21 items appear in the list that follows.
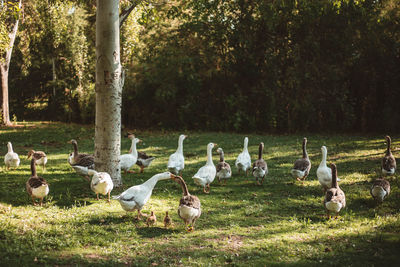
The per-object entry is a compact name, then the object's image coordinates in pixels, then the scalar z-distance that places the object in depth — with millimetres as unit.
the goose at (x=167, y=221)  7570
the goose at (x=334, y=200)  7684
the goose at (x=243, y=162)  11945
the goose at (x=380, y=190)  8656
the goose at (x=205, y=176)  9805
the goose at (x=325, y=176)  9461
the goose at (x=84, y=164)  10305
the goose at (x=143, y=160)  12340
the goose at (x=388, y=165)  10961
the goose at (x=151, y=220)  7546
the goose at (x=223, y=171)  10995
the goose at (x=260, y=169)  10727
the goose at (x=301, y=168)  10586
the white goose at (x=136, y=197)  7542
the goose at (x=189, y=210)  7191
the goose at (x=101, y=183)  8469
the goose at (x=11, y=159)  11977
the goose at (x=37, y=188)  8203
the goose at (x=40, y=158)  12106
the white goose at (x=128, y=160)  11742
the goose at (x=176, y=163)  11359
